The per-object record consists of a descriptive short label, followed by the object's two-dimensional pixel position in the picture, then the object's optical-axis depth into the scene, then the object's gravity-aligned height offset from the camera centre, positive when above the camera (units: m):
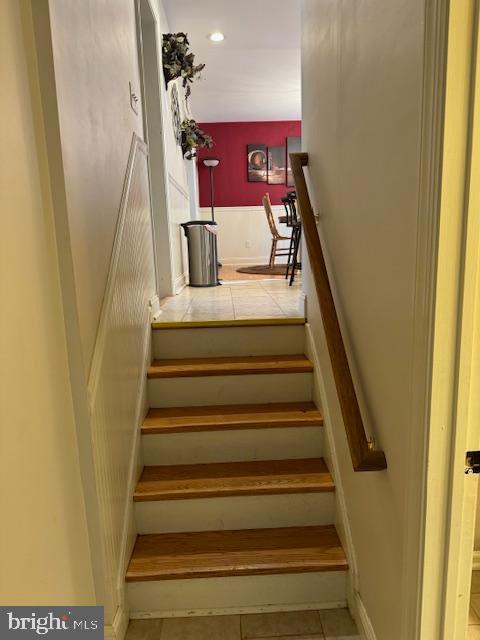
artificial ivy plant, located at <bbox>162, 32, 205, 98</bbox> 3.53 +1.32
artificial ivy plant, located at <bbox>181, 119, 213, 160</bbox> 4.79 +0.89
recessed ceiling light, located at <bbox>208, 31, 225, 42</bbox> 4.29 +1.80
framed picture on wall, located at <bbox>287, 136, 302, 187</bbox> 7.70 +1.25
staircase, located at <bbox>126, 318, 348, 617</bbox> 1.65 -1.14
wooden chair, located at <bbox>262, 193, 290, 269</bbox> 5.61 -0.10
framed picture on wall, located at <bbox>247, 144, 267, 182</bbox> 7.72 +0.95
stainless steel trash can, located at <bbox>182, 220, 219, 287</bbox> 4.16 -0.34
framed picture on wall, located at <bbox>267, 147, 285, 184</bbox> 7.74 +0.89
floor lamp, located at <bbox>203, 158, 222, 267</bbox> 6.58 +0.84
